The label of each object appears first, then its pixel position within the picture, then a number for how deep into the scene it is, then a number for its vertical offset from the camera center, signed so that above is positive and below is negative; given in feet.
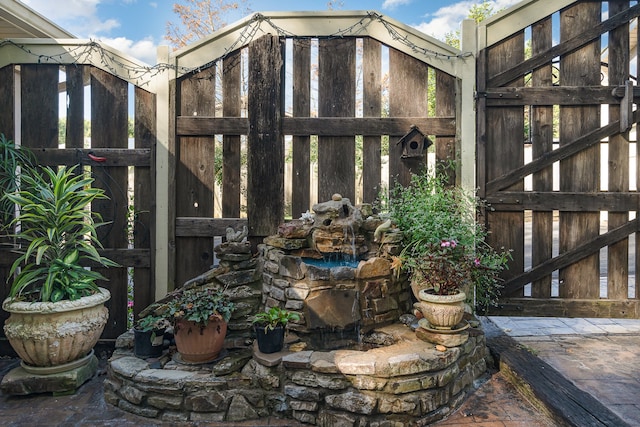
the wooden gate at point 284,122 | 11.41 +2.71
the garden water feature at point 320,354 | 7.36 -3.10
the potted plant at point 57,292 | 8.62 -1.99
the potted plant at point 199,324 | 8.43 -2.59
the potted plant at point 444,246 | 8.59 -0.88
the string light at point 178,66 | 11.20 +4.81
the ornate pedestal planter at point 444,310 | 8.29 -2.19
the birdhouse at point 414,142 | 11.20 +2.08
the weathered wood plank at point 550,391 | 6.72 -3.66
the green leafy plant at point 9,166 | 10.48 +1.26
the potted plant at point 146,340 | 9.06 -3.13
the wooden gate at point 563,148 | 11.30 +1.93
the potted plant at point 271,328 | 8.11 -2.56
